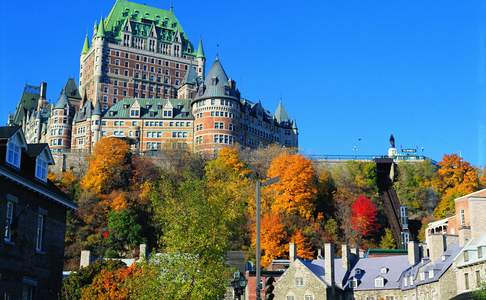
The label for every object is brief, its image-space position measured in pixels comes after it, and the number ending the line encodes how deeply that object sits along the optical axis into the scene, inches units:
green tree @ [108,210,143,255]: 3897.6
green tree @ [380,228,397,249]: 4082.2
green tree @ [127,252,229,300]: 1686.8
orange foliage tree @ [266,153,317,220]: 4215.1
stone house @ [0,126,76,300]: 1333.7
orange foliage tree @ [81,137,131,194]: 4598.9
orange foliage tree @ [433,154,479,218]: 4591.5
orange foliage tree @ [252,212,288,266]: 3811.5
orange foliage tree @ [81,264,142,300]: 2236.7
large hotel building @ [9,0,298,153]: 5708.7
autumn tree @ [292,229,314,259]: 3779.5
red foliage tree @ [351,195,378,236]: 4136.3
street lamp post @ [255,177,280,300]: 1200.2
